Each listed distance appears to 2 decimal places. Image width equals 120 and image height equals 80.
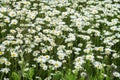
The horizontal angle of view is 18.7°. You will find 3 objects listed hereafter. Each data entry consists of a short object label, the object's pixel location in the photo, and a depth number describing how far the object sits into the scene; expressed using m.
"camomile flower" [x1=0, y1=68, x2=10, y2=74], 4.16
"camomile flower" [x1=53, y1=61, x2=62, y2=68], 4.36
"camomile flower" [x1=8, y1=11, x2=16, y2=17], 5.65
